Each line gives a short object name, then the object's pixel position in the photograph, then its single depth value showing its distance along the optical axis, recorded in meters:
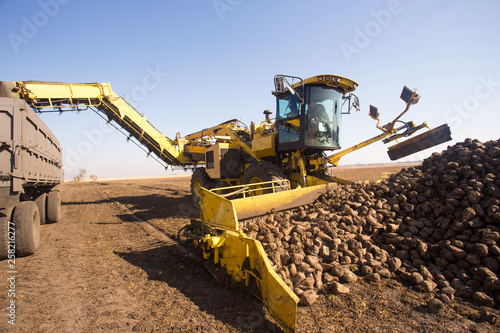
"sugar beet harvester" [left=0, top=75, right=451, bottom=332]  3.40
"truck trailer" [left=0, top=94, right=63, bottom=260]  4.40
